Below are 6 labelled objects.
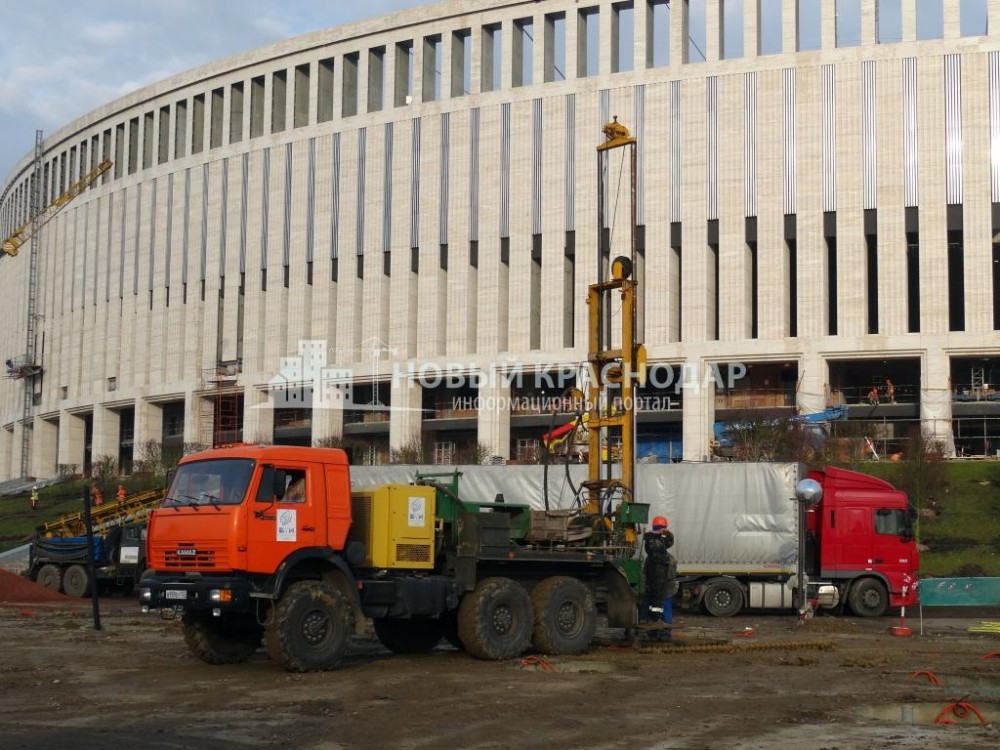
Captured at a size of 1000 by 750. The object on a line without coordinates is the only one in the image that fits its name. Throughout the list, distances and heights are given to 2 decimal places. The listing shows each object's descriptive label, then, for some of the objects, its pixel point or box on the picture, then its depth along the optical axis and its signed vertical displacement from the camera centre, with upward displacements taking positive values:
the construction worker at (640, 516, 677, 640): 20.19 -1.18
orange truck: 16.39 -1.00
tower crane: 97.13 +17.79
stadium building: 61.81 +14.42
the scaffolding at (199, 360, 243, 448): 78.56 +5.67
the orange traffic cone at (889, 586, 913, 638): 22.98 -2.42
